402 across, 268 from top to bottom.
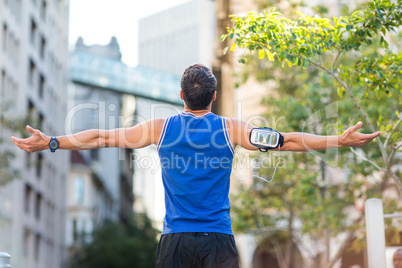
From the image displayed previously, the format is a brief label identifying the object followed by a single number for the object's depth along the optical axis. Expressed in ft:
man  23.99
